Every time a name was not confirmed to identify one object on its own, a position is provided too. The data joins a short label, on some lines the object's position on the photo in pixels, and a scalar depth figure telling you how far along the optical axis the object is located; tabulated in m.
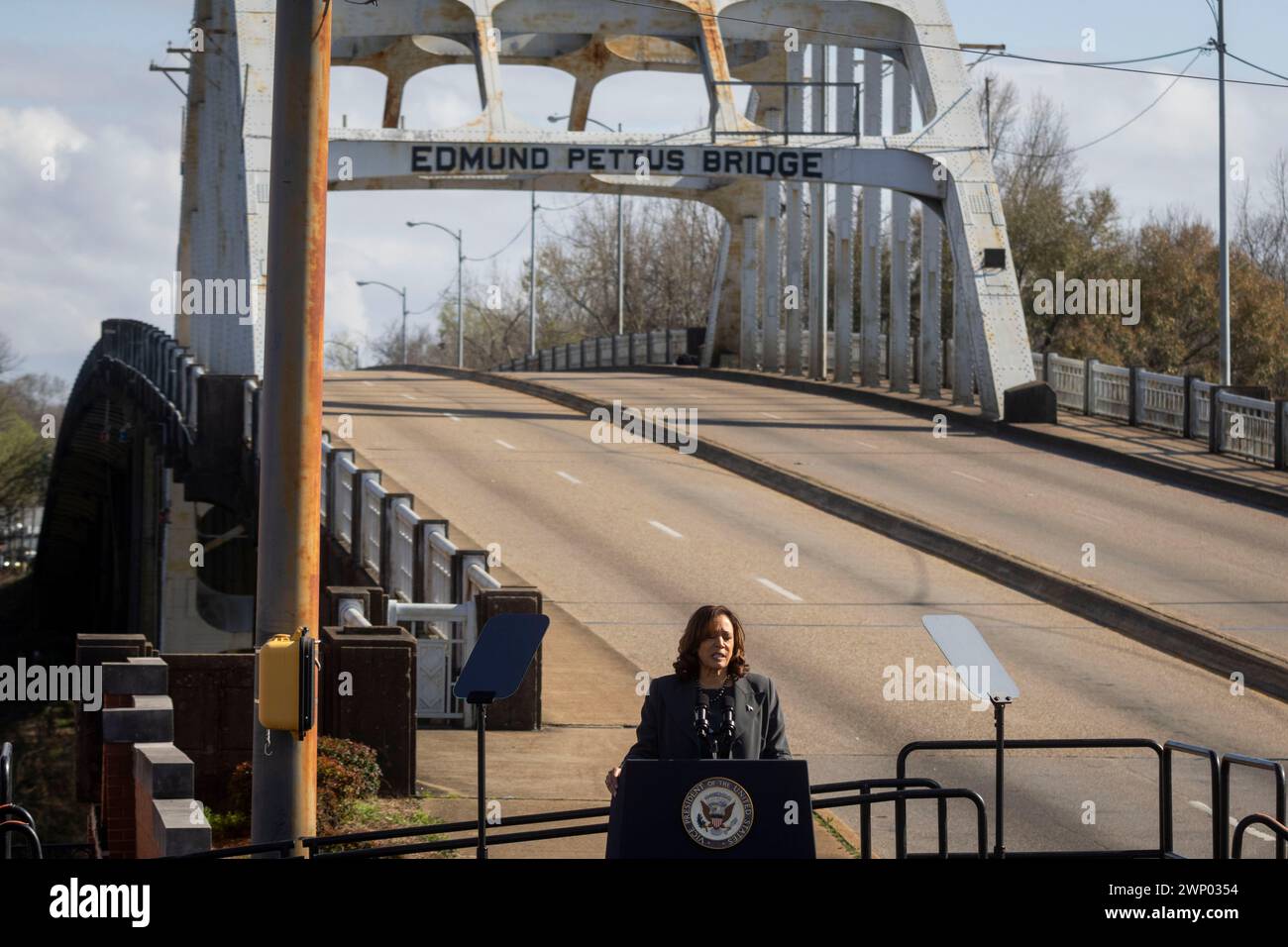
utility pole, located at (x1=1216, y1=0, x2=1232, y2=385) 35.91
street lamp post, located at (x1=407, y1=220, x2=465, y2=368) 81.44
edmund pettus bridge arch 36.59
